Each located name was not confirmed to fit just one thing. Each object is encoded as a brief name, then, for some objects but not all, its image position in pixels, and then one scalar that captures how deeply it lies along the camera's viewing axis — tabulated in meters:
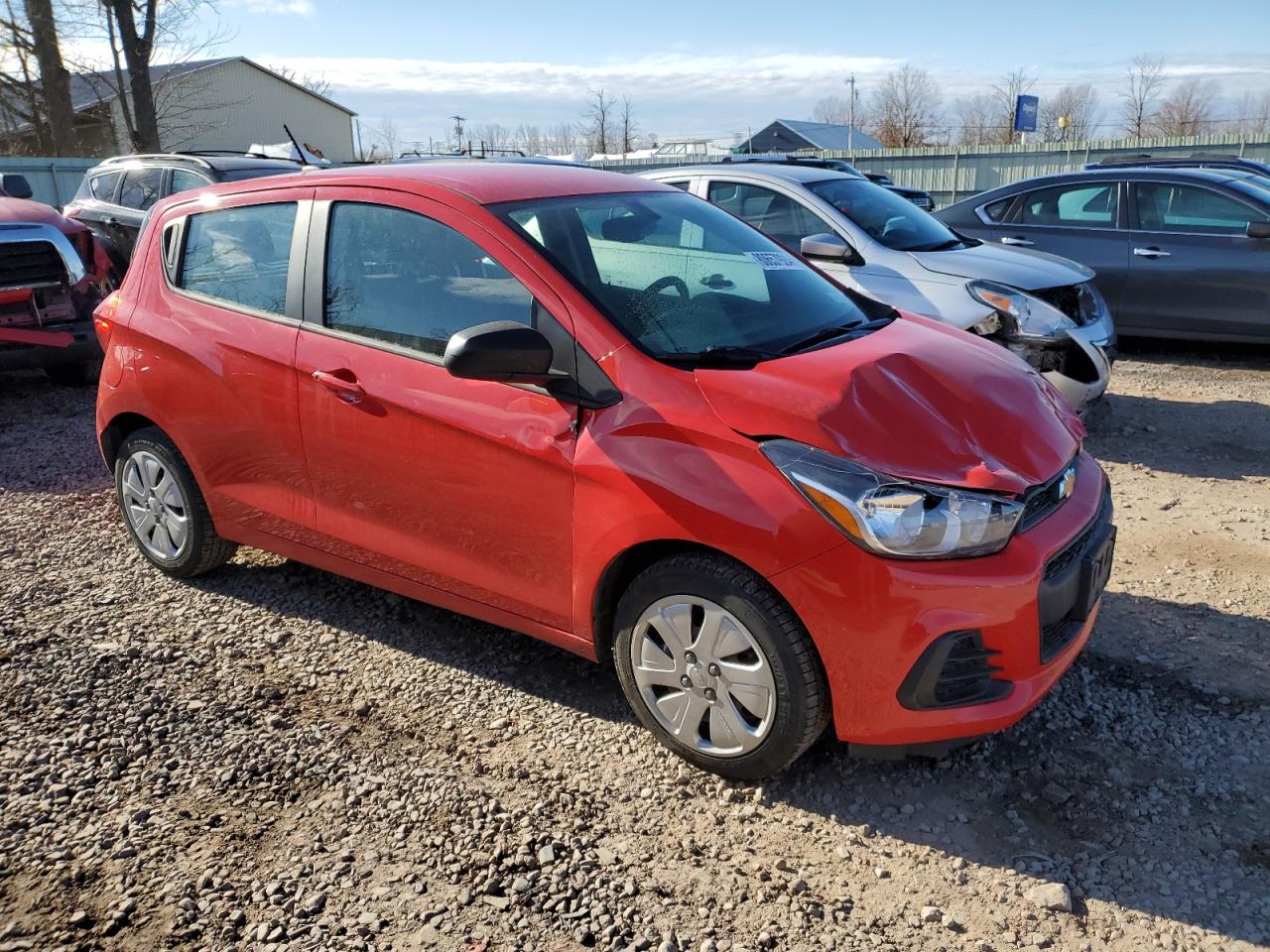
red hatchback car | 2.68
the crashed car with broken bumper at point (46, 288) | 7.39
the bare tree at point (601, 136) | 50.64
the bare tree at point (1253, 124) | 45.53
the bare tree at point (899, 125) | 52.81
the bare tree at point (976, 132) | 53.01
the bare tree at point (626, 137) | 51.25
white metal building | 30.55
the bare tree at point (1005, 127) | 48.28
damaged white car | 6.20
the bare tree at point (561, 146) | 55.02
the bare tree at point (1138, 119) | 50.03
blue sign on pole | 37.94
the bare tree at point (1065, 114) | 50.50
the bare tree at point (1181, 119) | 46.22
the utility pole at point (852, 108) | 63.10
